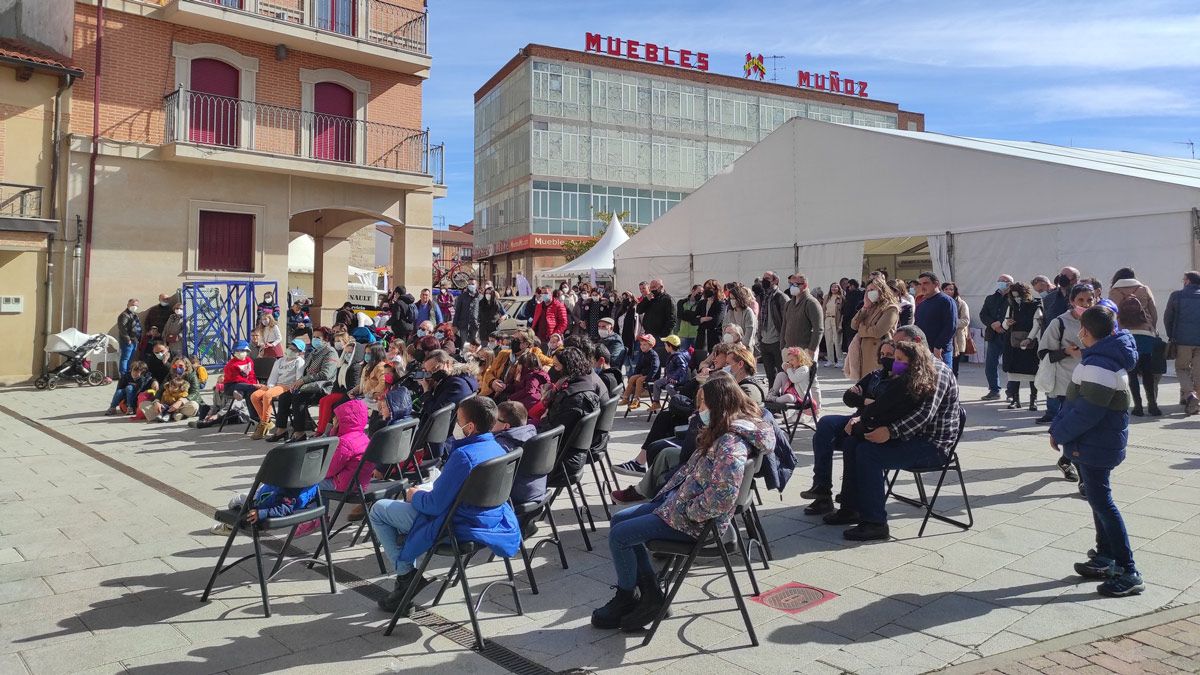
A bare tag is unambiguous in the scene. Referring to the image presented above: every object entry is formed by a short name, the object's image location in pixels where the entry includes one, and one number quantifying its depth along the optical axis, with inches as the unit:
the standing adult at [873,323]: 357.4
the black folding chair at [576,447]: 233.5
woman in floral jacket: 167.2
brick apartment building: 708.0
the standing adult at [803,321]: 418.9
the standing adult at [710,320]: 521.3
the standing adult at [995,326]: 455.8
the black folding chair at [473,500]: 167.6
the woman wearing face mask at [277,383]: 421.4
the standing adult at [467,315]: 663.1
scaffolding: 737.6
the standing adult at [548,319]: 579.5
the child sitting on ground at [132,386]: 502.6
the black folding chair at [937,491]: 226.2
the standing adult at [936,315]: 366.9
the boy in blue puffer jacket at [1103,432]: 183.3
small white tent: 1084.5
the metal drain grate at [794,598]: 181.2
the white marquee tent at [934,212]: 598.5
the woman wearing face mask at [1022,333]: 430.3
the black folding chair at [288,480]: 185.0
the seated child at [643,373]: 445.1
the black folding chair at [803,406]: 321.2
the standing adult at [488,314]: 671.1
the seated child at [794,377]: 337.4
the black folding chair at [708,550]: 162.2
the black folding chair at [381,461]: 217.2
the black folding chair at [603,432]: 260.7
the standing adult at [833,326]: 676.7
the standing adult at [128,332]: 679.1
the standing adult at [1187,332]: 406.9
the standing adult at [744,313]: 448.9
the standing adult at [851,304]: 636.1
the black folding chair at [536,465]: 198.7
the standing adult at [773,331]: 452.1
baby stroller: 647.8
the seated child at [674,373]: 409.7
